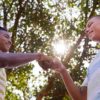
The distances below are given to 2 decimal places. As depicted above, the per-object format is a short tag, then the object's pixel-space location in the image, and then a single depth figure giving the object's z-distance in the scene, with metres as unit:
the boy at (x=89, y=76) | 1.96
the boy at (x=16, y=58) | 1.99
